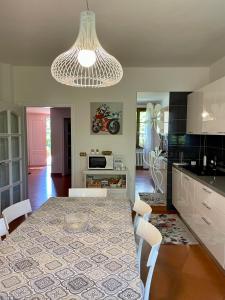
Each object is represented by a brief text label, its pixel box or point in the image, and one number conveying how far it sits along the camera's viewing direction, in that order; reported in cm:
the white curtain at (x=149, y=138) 694
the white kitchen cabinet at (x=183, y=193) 300
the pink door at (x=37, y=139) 858
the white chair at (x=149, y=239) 131
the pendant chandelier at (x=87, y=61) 152
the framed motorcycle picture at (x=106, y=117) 394
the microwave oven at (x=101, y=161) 387
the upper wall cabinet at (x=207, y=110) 263
